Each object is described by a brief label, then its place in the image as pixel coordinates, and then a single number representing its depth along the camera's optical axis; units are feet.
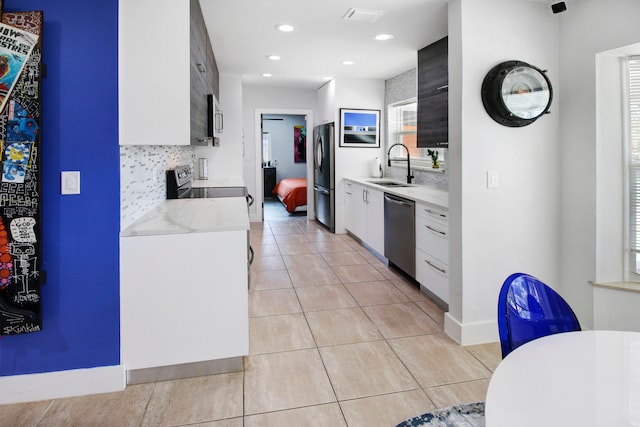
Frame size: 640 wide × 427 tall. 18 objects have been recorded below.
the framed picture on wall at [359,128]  20.22
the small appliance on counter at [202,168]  18.28
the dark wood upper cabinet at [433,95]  11.43
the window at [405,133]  17.25
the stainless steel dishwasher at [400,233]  12.84
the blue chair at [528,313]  4.68
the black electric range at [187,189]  11.57
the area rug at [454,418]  4.83
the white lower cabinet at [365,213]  15.84
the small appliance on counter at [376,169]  20.24
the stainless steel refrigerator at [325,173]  20.47
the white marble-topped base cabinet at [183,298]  7.28
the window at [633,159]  8.27
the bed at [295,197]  26.86
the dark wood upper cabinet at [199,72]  8.63
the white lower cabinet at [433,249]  10.78
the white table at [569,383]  2.87
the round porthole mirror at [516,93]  8.66
